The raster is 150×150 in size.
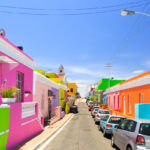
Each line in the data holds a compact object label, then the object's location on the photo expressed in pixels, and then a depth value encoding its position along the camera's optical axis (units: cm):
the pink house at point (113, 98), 3064
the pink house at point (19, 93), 898
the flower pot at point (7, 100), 877
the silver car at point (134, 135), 617
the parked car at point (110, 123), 1235
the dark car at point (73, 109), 3702
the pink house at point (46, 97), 1831
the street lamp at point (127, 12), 1196
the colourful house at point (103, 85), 5481
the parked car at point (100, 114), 2001
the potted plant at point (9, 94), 924
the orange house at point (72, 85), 11016
